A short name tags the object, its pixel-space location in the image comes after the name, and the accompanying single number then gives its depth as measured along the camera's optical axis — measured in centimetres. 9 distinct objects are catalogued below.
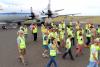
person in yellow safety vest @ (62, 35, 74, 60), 584
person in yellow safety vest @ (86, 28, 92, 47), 765
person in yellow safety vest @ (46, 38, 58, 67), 480
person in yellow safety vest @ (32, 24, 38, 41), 899
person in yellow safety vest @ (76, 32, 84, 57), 645
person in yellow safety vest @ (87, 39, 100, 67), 435
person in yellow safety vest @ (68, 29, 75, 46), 767
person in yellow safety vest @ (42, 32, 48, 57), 628
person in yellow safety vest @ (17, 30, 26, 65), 542
